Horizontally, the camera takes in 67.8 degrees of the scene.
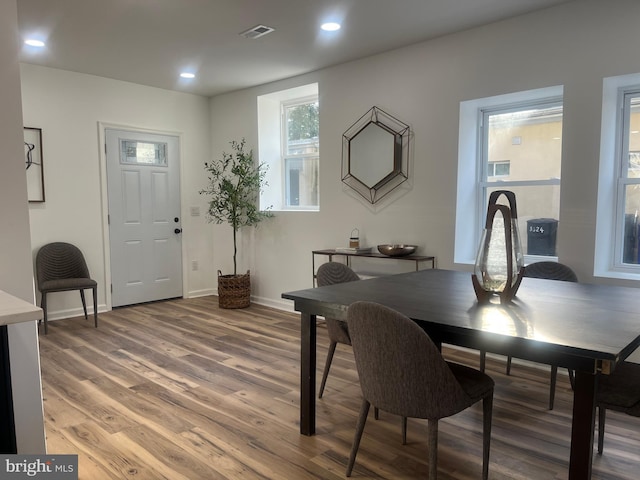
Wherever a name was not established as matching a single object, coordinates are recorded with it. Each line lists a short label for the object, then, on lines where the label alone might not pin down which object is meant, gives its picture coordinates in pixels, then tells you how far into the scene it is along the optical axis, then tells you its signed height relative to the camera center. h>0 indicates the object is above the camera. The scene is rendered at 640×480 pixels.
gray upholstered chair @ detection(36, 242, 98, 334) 4.51 -0.66
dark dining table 1.45 -0.43
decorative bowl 4.00 -0.39
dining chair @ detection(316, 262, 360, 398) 2.89 -0.45
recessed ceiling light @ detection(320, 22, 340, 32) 3.58 +1.35
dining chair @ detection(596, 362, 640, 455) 1.75 -0.72
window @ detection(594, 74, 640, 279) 3.19 +0.12
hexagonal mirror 4.17 +0.45
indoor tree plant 5.41 +0.01
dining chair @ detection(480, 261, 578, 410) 2.99 -0.44
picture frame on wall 4.65 +0.40
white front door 5.36 -0.13
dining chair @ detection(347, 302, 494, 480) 1.68 -0.61
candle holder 2.03 -0.24
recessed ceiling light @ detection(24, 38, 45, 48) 3.93 +1.36
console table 3.91 -0.45
